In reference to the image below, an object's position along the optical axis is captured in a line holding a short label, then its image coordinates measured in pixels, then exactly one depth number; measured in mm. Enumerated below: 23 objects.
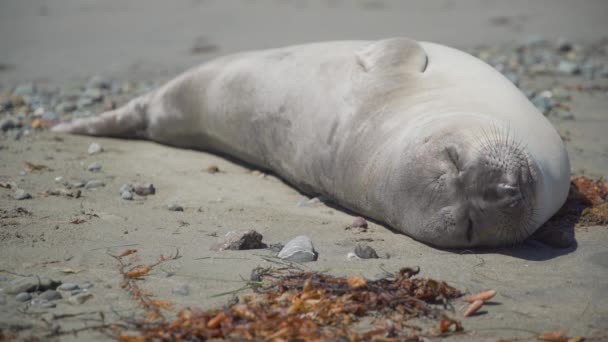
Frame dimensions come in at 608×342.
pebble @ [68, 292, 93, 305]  5461
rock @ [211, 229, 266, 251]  6738
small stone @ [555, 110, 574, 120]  11437
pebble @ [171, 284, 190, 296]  5655
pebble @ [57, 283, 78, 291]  5687
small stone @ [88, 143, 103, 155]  10806
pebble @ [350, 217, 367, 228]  7695
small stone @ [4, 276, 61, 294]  5635
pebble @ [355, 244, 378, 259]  6609
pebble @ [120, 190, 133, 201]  8531
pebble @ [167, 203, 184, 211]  8164
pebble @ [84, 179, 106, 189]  8937
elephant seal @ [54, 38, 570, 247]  6699
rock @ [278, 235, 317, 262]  6484
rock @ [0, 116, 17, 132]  12195
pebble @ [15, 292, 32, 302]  5504
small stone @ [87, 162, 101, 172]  9742
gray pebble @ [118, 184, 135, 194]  8750
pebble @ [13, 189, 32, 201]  8250
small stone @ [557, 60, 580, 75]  14797
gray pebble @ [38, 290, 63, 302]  5520
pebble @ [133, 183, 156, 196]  8758
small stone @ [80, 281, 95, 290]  5728
